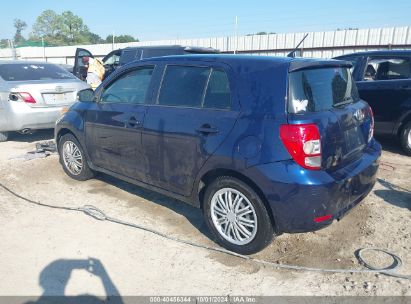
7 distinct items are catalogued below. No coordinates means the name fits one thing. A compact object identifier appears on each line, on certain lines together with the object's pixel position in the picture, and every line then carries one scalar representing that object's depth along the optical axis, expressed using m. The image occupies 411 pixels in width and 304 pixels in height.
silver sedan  7.11
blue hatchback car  3.05
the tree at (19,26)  128.38
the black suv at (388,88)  6.36
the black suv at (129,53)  9.62
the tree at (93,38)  106.69
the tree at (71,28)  97.69
